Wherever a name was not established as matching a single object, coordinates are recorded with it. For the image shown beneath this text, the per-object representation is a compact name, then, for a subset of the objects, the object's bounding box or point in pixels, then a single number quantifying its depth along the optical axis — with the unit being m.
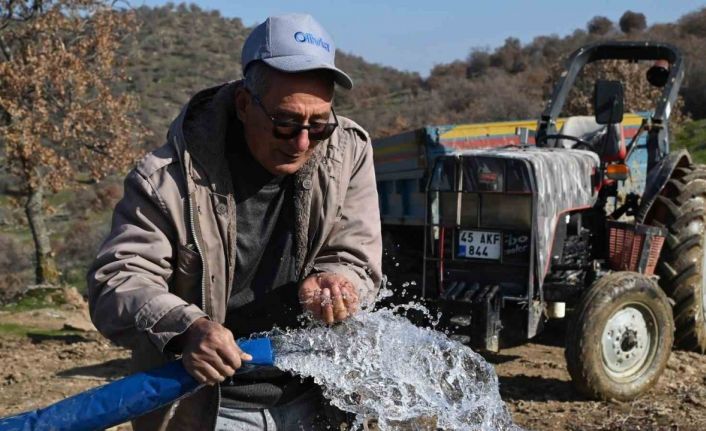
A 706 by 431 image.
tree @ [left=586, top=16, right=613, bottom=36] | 56.76
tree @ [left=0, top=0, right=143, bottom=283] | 15.45
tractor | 6.77
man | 2.57
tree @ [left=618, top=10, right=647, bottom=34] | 55.91
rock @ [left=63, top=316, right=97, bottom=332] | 10.88
